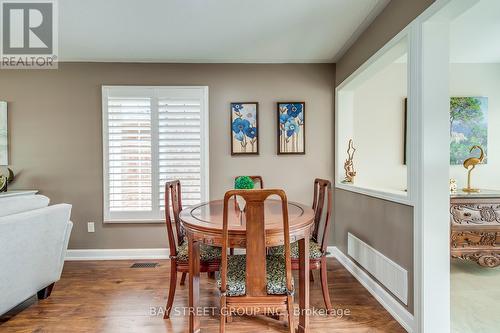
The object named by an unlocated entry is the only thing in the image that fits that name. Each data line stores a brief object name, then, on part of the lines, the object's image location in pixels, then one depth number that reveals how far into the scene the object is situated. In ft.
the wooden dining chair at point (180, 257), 6.40
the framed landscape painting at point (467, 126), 10.56
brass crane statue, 8.93
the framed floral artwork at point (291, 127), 10.81
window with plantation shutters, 10.62
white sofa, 5.90
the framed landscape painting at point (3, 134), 10.43
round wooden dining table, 5.10
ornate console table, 7.98
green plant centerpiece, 6.95
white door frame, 5.49
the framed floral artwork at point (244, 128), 10.80
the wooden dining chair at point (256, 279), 4.88
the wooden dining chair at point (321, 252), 6.71
